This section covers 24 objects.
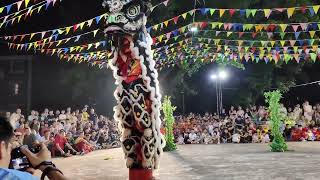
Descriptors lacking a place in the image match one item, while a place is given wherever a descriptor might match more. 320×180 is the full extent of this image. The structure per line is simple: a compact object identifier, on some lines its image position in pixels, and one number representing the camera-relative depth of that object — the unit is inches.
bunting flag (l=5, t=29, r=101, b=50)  621.9
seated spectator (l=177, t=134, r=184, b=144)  896.3
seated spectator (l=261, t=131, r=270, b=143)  860.6
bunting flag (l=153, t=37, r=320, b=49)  717.3
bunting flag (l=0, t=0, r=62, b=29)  384.2
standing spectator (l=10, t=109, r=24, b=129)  587.7
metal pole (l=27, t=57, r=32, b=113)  934.7
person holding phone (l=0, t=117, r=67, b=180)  85.7
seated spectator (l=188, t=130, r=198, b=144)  893.2
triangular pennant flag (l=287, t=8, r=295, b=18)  453.4
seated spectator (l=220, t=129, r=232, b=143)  890.3
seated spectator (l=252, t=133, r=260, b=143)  869.8
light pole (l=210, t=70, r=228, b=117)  971.6
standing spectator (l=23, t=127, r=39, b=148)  472.6
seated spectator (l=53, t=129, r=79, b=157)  638.5
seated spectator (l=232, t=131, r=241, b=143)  875.4
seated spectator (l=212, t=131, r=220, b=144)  874.1
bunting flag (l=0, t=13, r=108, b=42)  483.5
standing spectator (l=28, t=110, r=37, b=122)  671.0
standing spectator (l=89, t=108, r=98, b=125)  829.4
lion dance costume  285.7
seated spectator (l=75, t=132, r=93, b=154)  681.4
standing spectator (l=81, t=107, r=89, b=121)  790.5
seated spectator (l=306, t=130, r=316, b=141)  875.9
